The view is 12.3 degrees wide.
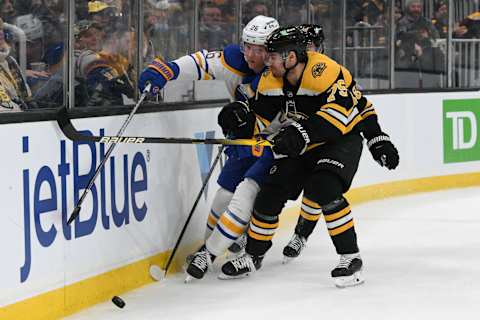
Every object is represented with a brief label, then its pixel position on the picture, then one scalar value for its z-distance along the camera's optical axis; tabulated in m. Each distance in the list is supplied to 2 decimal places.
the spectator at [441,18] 20.07
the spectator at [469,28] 20.50
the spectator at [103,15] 10.62
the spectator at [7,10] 9.04
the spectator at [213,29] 13.78
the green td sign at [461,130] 18.84
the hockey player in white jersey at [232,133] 10.74
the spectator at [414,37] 19.33
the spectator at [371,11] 18.57
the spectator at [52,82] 9.61
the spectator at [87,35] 10.24
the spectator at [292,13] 16.29
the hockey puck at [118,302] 9.40
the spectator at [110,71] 10.50
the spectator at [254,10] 15.10
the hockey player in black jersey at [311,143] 10.24
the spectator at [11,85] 9.05
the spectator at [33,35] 9.40
